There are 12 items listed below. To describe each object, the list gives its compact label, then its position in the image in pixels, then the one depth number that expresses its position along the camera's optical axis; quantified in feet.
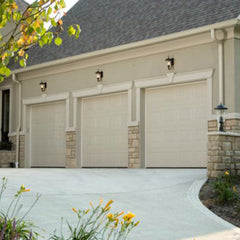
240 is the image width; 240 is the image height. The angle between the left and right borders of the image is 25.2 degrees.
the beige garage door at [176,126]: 50.83
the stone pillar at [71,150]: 61.93
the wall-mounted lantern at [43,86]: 66.49
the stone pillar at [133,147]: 55.16
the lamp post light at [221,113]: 43.54
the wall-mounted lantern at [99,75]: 59.36
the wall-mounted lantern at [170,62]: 52.24
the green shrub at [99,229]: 13.57
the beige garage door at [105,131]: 57.67
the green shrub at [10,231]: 17.81
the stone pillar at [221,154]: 39.96
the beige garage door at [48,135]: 64.95
